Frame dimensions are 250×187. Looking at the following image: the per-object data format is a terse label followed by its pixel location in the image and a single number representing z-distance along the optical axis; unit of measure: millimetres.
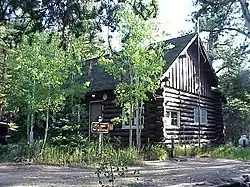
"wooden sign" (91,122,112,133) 13386
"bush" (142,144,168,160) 16505
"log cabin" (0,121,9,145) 19986
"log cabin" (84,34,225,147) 19344
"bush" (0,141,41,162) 13933
